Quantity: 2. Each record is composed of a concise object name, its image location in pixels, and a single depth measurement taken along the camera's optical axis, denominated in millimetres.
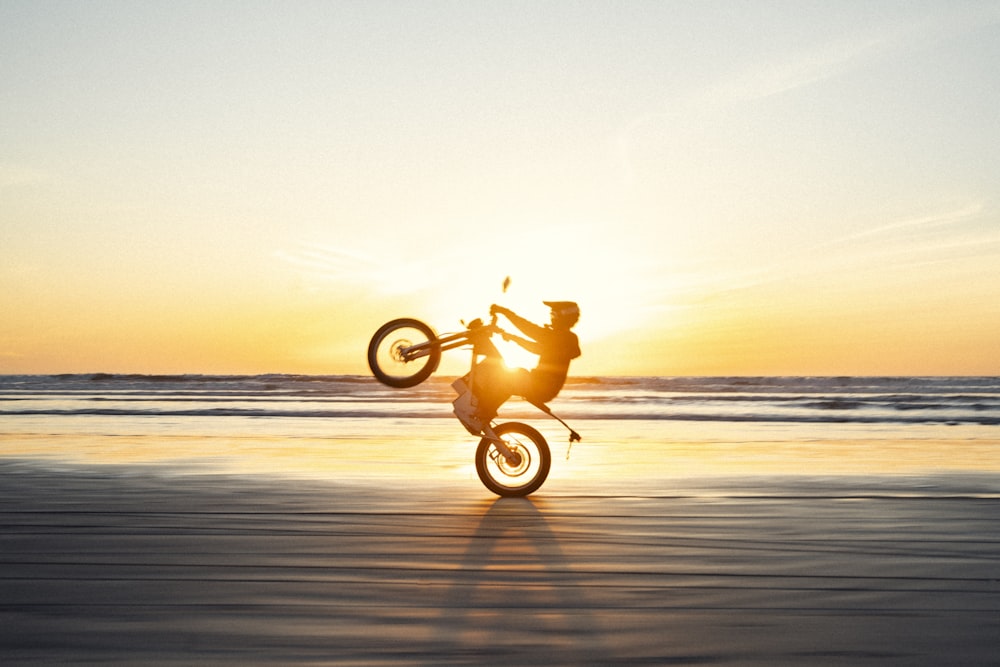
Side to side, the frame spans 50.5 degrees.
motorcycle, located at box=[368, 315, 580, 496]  13352
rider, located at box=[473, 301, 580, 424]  13070
